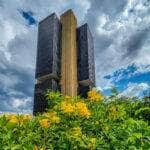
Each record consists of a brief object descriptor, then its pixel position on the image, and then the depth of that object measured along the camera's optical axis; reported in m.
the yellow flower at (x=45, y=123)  1.75
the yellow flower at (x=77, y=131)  1.57
